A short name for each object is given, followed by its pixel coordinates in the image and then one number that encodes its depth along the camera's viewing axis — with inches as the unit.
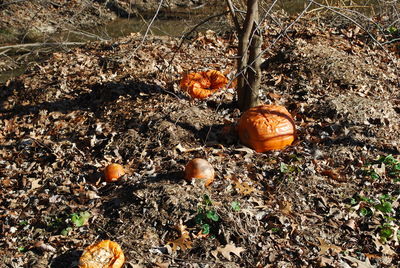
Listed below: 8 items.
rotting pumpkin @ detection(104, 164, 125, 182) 221.8
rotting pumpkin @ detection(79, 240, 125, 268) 166.6
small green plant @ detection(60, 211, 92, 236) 190.4
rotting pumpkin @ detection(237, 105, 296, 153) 225.1
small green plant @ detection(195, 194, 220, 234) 182.2
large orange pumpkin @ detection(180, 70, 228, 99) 274.1
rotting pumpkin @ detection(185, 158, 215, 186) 202.5
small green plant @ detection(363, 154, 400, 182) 216.4
